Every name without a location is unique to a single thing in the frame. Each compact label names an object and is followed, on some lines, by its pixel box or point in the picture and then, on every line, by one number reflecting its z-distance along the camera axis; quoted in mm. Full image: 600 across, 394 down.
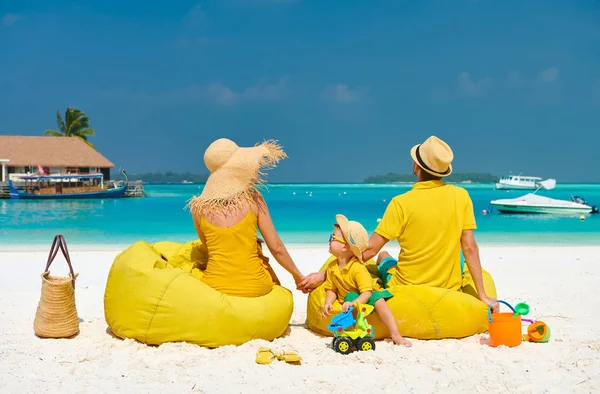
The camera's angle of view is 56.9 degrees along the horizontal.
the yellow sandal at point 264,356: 3549
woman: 4016
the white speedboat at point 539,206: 25578
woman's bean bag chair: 3873
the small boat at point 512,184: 80750
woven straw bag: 4164
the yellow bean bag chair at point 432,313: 4051
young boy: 3963
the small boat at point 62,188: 39719
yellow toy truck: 3768
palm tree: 51750
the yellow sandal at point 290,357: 3553
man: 4090
